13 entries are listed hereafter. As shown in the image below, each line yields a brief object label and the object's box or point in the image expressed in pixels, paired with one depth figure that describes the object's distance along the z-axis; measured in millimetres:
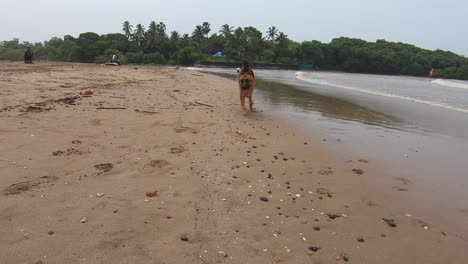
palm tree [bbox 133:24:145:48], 104438
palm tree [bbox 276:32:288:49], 115375
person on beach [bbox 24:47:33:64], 27678
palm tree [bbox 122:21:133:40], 106688
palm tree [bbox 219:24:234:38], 117400
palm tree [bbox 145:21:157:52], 103375
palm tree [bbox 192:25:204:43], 117262
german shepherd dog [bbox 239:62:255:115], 10328
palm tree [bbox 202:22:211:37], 121450
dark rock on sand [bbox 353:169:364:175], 5172
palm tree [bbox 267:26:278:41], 119181
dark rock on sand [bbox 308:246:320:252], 2954
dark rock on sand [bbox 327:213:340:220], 3596
